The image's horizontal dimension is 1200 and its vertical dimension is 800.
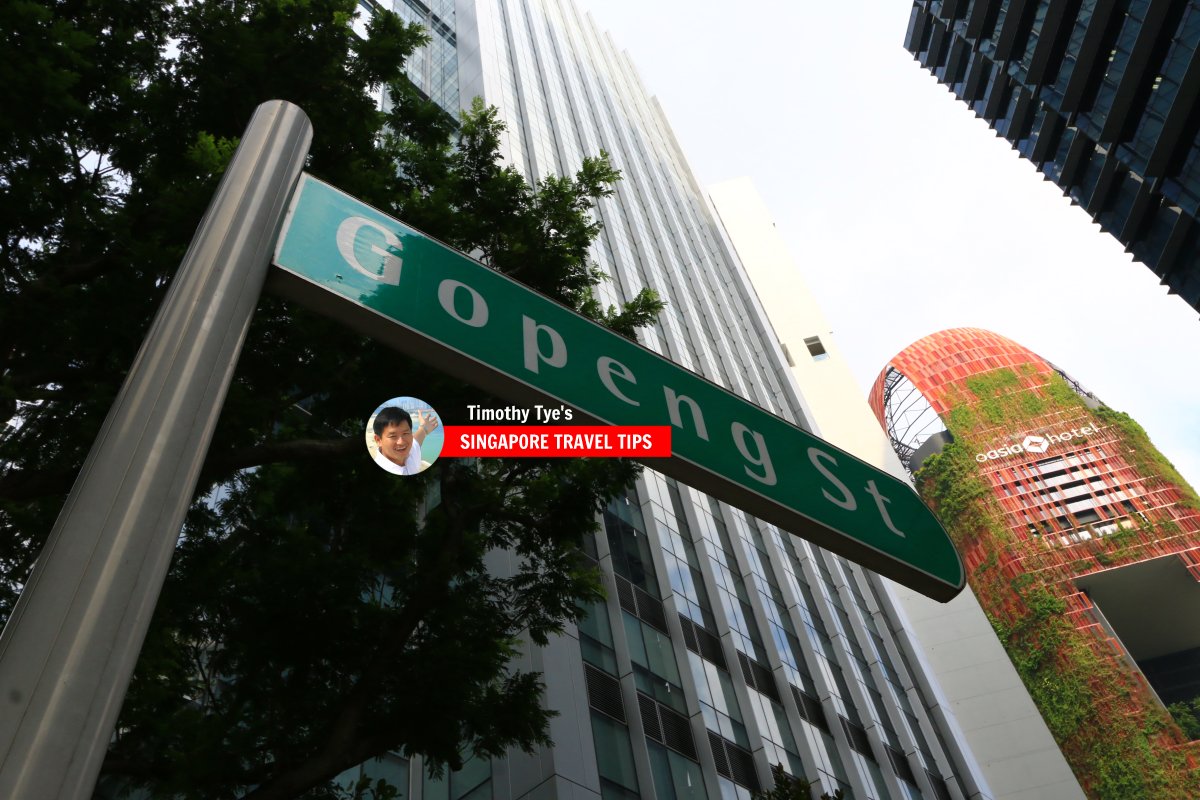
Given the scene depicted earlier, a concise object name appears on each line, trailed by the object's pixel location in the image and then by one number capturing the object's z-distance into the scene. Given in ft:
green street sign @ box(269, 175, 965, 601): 6.11
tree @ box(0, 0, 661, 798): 21.52
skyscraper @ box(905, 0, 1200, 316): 78.74
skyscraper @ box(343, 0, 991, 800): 51.83
